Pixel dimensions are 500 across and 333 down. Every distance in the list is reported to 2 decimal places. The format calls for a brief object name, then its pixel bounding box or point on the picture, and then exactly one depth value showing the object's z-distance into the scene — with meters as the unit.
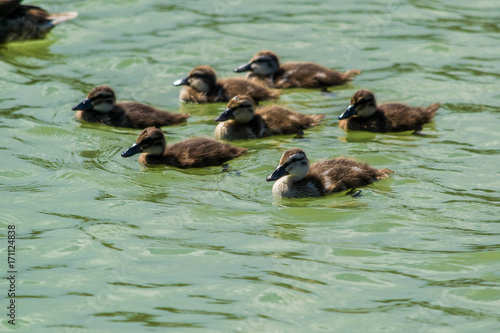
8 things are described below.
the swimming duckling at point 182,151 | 14.16
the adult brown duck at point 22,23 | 22.22
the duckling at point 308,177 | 12.74
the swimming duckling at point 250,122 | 15.77
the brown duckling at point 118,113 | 16.37
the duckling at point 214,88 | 17.89
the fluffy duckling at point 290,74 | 18.61
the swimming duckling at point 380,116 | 16.03
